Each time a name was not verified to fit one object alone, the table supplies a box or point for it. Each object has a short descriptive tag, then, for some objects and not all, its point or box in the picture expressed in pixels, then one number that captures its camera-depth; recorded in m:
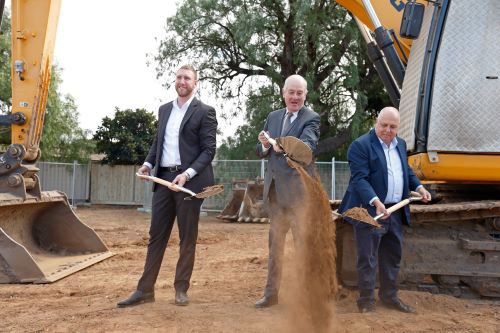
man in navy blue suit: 4.66
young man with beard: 4.84
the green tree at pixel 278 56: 18.19
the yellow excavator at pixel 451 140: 4.95
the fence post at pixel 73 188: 21.54
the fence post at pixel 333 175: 17.03
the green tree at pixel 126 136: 23.84
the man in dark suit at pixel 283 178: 4.71
